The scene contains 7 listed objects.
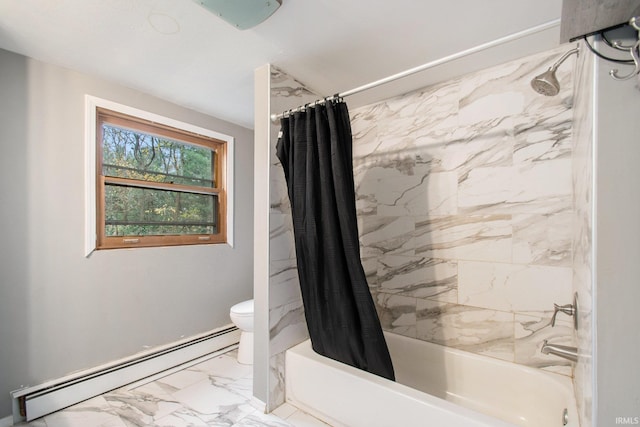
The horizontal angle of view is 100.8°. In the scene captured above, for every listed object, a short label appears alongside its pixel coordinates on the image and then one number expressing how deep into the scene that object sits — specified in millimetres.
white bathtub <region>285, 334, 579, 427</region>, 1210
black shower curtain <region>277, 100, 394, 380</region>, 1438
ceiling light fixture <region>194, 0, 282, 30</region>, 1168
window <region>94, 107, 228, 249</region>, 1979
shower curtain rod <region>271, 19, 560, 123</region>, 936
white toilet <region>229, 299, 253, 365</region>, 2195
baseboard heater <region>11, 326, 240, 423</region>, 1553
